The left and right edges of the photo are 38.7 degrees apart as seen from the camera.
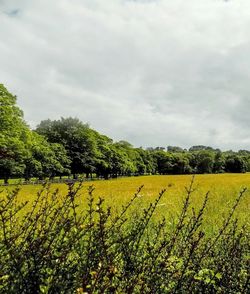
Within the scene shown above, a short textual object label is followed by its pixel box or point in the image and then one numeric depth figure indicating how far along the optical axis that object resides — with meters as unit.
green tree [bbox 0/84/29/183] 37.84
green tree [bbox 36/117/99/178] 73.38
